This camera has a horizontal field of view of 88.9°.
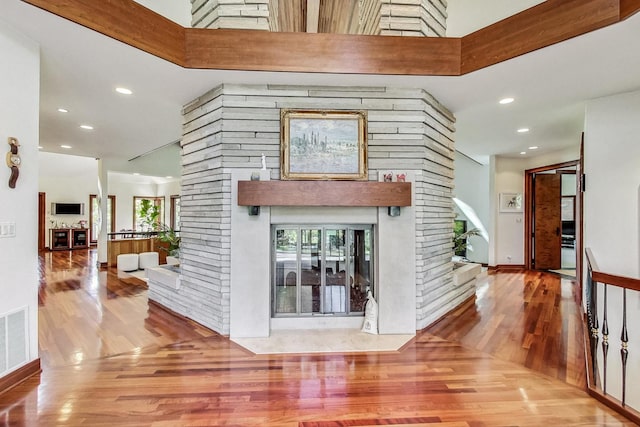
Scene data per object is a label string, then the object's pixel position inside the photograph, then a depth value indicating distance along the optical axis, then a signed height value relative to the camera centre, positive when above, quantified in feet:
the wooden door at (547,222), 23.84 -0.55
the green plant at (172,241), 20.72 -1.81
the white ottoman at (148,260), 23.85 -3.52
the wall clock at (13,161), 7.84 +1.23
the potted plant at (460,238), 20.63 -1.54
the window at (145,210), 40.93 +0.29
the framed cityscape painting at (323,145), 11.12 +2.36
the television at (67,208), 36.09 +0.39
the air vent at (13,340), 7.66 -3.12
